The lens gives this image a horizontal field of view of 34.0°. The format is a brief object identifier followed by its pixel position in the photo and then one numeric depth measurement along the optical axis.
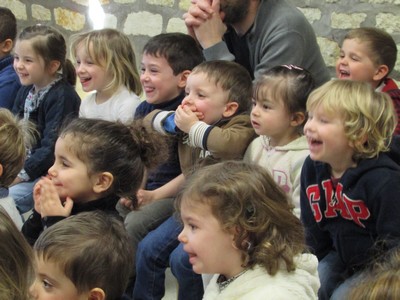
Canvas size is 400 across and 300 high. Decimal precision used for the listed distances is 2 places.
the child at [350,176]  1.98
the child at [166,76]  2.72
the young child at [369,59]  2.69
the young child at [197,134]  2.37
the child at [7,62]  3.58
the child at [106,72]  3.08
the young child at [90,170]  2.15
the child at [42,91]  3.07
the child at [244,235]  1.61
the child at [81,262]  1.60
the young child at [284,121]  2.29
